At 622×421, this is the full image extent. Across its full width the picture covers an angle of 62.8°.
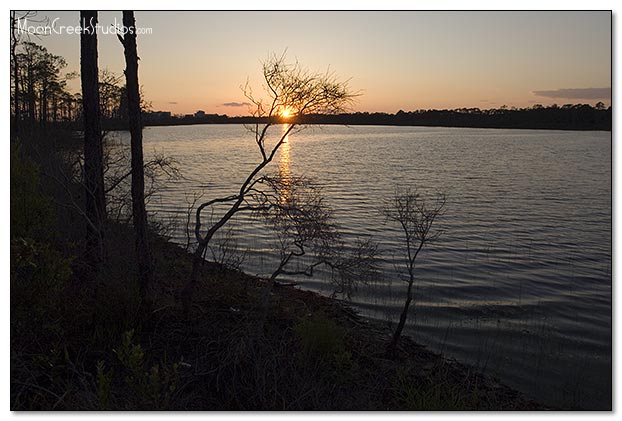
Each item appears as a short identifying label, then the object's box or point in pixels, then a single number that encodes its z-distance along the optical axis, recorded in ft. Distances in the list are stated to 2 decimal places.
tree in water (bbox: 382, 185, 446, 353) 21.93
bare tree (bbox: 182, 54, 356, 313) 18.88
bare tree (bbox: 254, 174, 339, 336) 20.18
